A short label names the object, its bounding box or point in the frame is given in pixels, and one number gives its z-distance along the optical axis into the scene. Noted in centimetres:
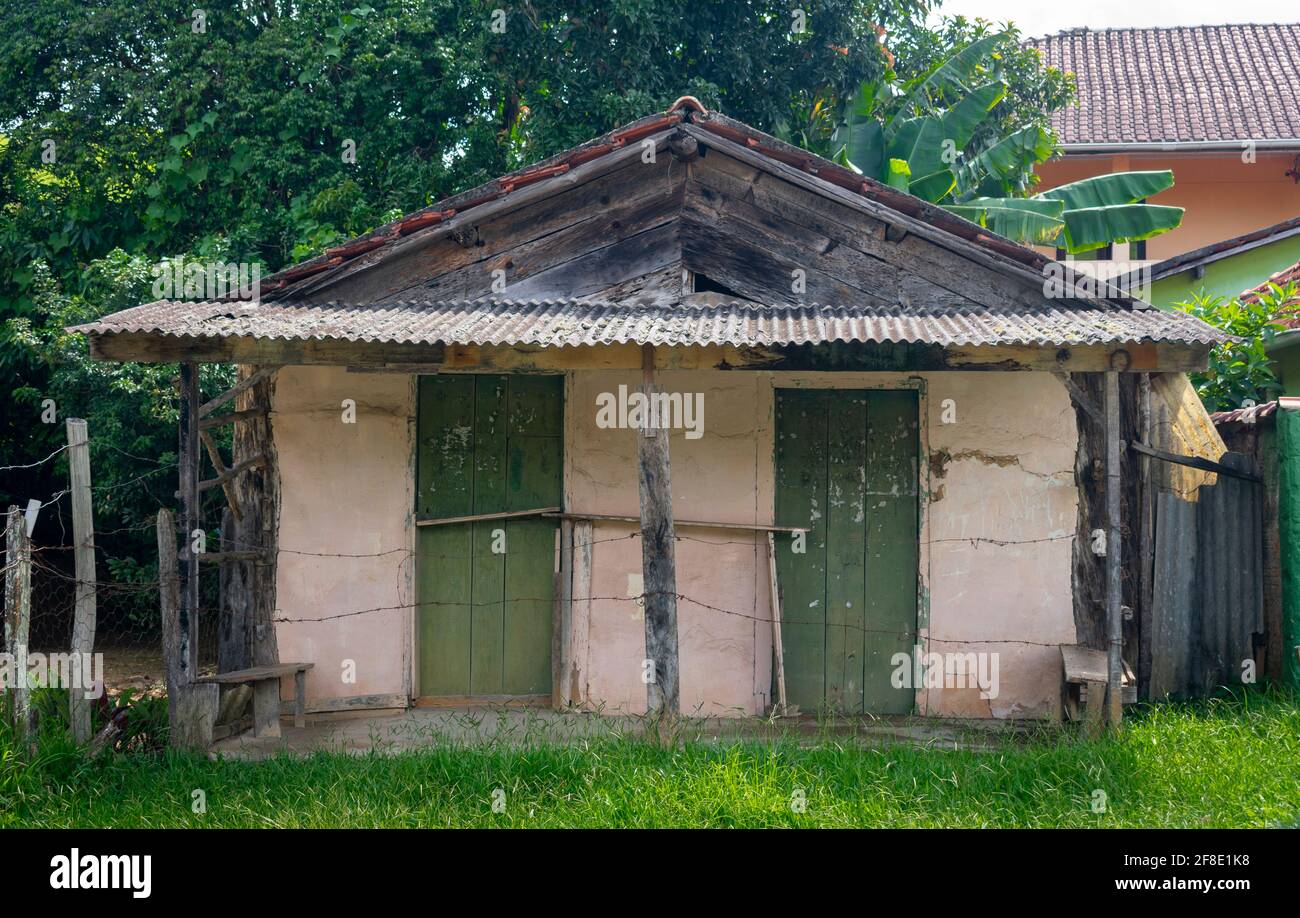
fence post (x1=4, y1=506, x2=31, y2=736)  596
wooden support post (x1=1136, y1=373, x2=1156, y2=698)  764
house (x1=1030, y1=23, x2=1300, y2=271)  1521
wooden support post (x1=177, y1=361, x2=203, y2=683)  673
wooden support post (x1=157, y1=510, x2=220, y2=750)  660
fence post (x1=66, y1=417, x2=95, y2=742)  615
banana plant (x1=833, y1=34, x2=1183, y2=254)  1093
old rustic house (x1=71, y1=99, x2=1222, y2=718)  766
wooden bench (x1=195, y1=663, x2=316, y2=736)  712
